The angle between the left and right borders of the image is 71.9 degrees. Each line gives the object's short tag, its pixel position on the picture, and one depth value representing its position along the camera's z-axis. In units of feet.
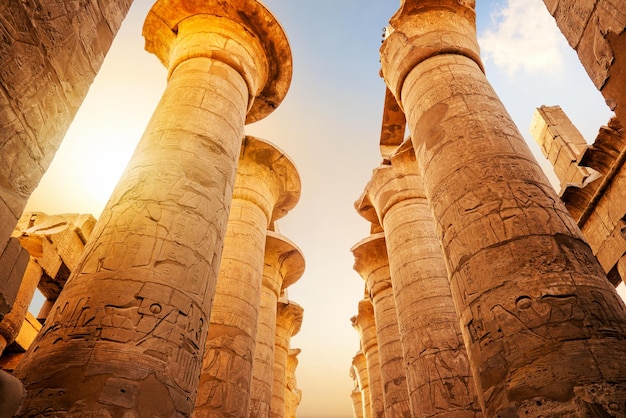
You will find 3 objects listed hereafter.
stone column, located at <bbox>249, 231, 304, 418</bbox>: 28.35
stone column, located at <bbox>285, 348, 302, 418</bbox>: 55.98
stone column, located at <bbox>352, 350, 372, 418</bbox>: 52.80
